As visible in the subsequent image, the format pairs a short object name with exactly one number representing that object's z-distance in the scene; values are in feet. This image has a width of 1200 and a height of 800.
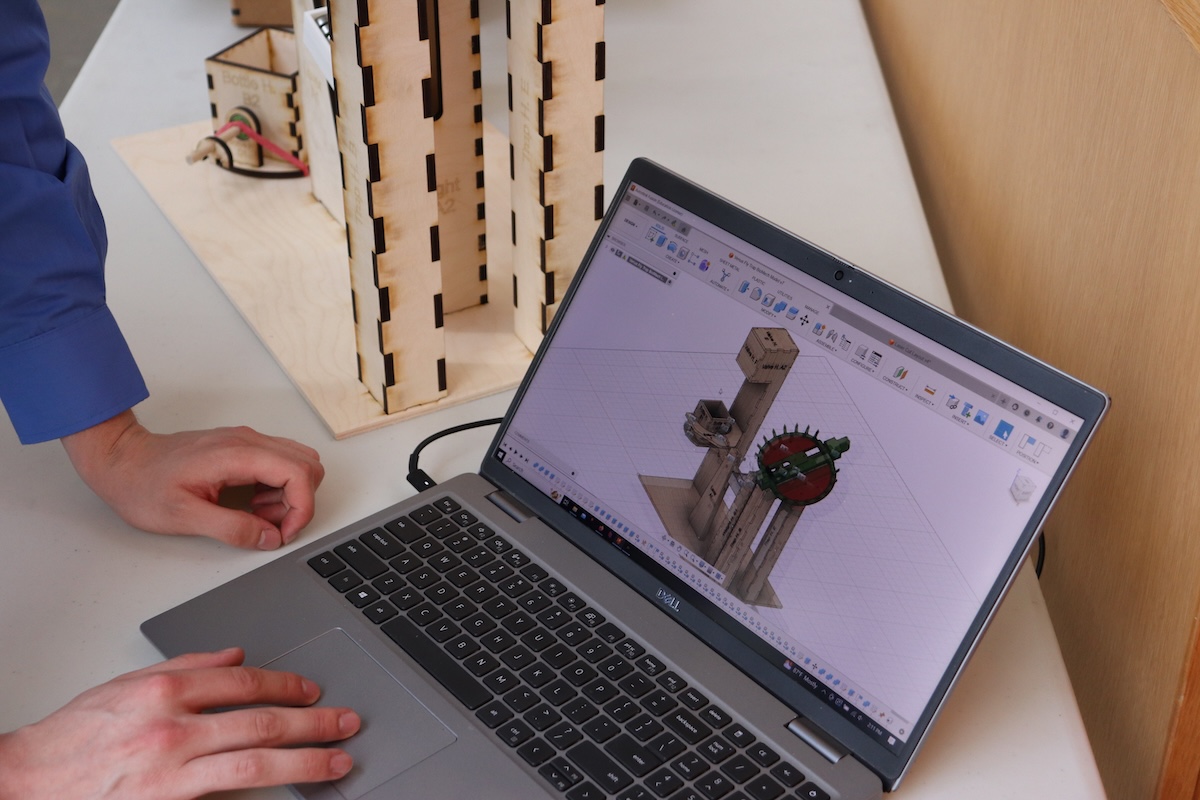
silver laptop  1.81
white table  2.04
